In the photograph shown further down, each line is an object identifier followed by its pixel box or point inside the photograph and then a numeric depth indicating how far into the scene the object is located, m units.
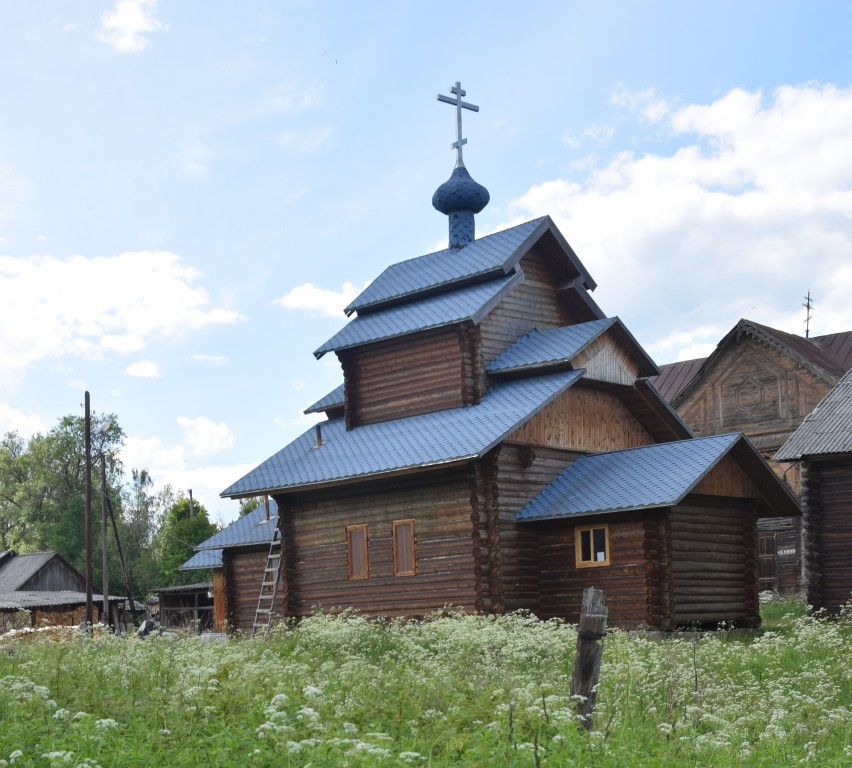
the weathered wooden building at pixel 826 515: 23.83
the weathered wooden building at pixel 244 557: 28.89
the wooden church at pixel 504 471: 21.33
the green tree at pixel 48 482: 66.75
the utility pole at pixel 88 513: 35.56
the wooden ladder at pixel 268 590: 25.98
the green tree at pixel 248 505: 57.06
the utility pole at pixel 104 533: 42.89
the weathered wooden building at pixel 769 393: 36.09
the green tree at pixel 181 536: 50.91
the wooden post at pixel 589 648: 9.38
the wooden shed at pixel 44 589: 49.94
